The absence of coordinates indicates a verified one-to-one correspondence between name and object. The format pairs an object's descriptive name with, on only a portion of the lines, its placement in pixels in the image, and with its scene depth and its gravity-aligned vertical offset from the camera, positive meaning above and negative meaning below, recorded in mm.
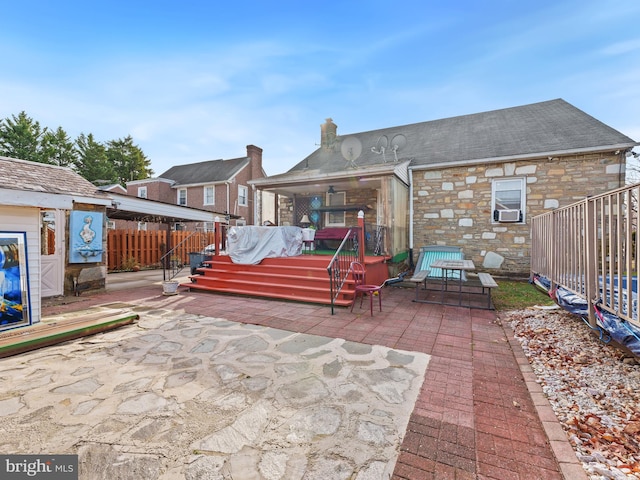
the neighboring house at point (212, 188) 19406 +4075
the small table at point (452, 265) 5914 -576
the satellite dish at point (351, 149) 10305 +3556
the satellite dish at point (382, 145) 11295 +4149
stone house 8102 +2035
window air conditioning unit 8703 +809
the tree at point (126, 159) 31250 +9705
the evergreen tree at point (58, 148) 25833 +9479
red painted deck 6183 -995
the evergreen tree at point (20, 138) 23609 +9229
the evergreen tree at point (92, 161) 28422 +8546
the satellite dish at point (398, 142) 10867 +4017
